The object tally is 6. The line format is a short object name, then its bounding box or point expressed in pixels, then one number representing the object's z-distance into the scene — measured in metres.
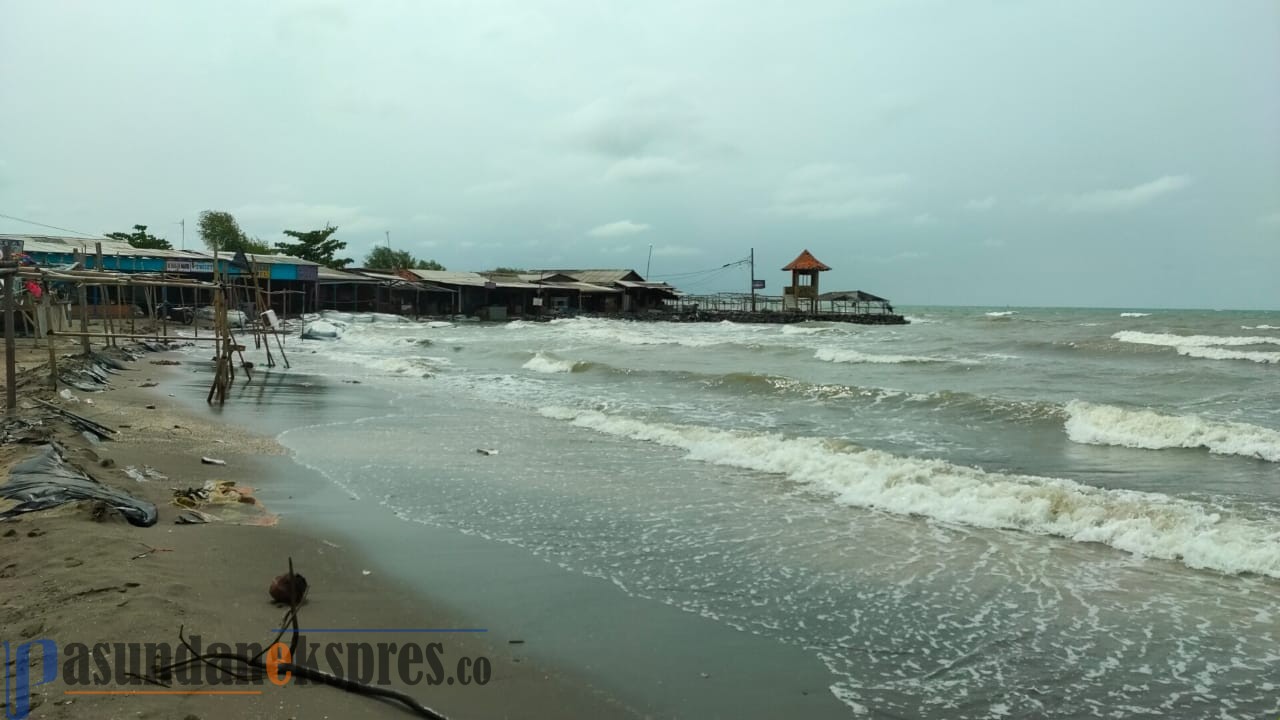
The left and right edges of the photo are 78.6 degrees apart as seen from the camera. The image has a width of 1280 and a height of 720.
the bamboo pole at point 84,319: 14.73
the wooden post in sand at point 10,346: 8.23
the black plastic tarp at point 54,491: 5.19
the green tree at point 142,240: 43.72
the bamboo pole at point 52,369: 10.92
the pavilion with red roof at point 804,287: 56.66
